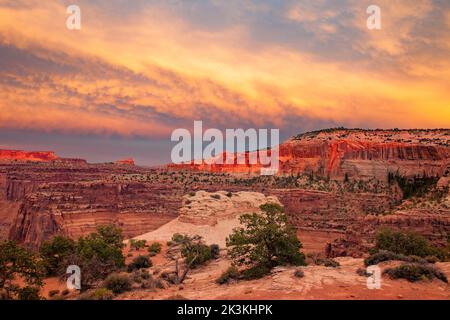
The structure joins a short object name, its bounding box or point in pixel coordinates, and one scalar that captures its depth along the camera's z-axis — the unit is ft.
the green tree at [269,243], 76.54
